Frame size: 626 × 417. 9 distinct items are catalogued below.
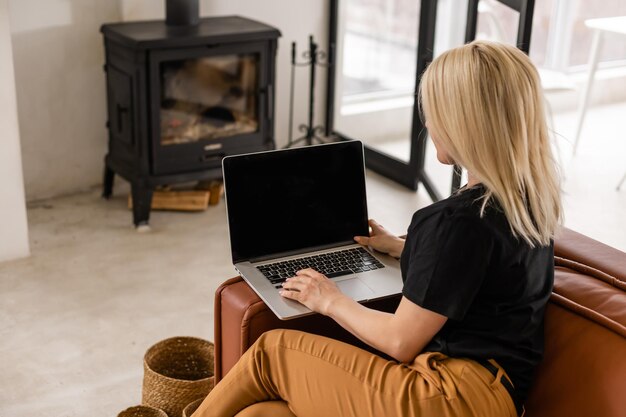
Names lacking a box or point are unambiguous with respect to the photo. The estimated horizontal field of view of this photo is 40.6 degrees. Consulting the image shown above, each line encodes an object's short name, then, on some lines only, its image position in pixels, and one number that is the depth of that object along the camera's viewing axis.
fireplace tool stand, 4.16
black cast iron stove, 3.47
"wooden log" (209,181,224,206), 3.94
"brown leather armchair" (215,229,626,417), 1.61
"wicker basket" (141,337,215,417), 2.16
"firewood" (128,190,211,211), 3.84
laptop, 1.91
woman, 1.53
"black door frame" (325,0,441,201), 3.84
